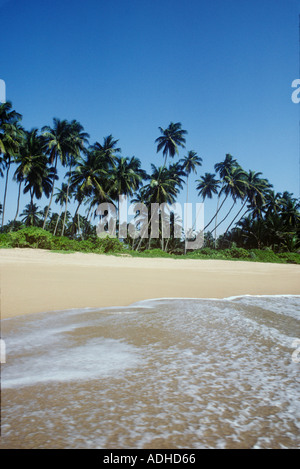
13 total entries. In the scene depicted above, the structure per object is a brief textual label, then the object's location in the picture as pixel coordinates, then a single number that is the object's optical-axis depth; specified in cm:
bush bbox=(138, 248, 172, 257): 2122
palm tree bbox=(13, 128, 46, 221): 2845
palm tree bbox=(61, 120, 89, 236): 3050
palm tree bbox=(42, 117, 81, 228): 2959
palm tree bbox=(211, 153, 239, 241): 4012
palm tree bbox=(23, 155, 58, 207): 2970
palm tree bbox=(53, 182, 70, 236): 4310
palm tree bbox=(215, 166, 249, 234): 3834
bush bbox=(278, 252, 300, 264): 2458
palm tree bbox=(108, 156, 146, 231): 3256
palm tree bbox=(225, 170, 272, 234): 4025
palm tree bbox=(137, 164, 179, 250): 3253
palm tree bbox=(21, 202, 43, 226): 4818
